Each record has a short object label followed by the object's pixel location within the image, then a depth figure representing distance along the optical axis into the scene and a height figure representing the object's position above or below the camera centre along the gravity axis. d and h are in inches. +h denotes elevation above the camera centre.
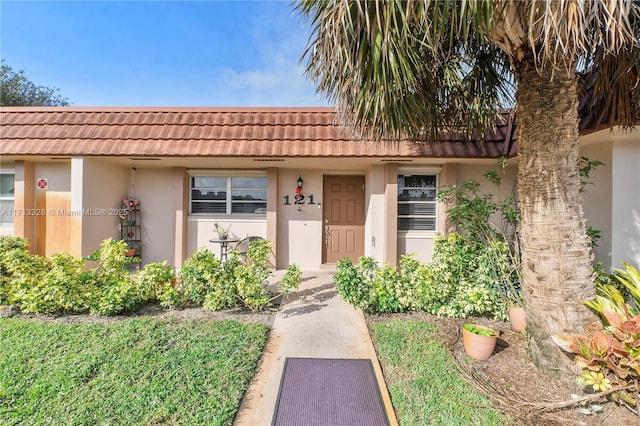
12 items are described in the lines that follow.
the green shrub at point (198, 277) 171.3 -42.4
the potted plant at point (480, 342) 120.6 -60.4
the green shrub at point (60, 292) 160.7 -50.2
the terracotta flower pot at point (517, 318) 144.3 -58.8
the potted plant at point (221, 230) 264.1 -18.9
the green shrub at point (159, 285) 170.2 -48.7
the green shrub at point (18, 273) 167.2 -41.2
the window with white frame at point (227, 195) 285.6 +19.6
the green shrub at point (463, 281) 161.0 -43.9
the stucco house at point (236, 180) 223.1 +33.5
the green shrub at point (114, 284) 161.6 -47.0
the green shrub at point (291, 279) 176.9 -45.4
